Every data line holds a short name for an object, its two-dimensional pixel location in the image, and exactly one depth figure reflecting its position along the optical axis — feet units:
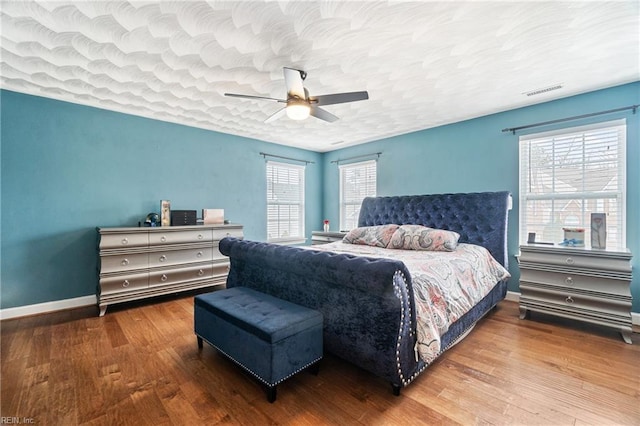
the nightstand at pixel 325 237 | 16.15
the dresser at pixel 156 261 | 10.53
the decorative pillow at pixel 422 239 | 10.79
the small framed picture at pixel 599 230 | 9.20
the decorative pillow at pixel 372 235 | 12.40
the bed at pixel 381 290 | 5.56
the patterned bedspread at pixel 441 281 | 5.90
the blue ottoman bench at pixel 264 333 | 5.56
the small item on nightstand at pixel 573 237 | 9.73
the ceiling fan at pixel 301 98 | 7.70
